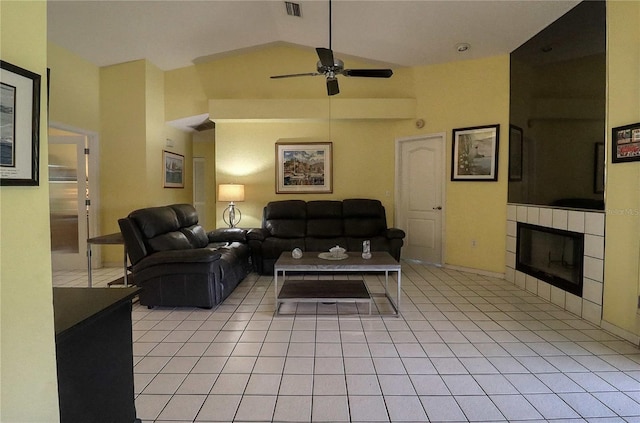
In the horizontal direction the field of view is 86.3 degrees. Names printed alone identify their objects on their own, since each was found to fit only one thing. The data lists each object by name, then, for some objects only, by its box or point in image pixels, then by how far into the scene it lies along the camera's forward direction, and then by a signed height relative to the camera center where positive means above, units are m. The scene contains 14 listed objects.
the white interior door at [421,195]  5.25 +0.10
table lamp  5.30 +0.13
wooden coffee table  3.16 -0.87
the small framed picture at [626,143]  2.65 +0.48
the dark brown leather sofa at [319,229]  4.73 -0.42
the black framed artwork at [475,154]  4.60 +0.67
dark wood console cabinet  1.17 -0.60
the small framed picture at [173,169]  5.78 +0.55
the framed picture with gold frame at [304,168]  5.73 +0.55
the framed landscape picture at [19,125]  0.81 +0.18
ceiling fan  3.17 +1.28
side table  3.47 -0.42
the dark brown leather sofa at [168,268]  3.34 -0.67
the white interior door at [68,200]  4.98 -0.01
